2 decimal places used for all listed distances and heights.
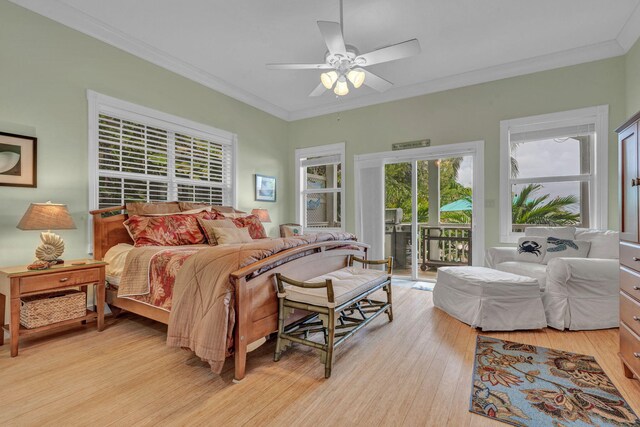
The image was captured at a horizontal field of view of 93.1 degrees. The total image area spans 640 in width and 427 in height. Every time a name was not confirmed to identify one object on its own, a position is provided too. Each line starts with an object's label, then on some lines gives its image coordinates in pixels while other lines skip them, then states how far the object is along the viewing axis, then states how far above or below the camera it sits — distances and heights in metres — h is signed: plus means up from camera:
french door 4.33 +0.10
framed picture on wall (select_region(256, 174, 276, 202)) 5.14 +0.43
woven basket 2.35 -0.77
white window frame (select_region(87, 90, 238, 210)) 3.11 +1.10
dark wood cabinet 1.75 -0.19
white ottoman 2.74 -0.83
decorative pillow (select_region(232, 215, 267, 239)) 3.83 -0.16
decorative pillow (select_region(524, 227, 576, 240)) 3.37 -0.21
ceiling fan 2.40 +1.36
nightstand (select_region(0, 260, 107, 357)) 2.22 -0.57
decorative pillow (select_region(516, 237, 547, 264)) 3.42 -0.41
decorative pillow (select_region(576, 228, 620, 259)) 3.03 -0.30
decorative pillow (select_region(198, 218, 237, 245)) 3.30 -0.15
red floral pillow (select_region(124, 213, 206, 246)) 2.97 -0.18
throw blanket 1.79 -0.54
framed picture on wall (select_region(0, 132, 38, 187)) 2.54 +0.45
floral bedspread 2.28 -0.49
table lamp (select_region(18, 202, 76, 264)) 2.38 -0.09
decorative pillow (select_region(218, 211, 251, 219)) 3.87 -0.03
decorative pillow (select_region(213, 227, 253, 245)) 3.24 -0.25
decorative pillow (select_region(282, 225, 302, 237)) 5.05 -0.29
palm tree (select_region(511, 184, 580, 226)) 3.81 +0.06
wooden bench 1.98 -0.63
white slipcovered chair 2.71 -0.73
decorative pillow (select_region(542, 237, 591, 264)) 3.21 -0.38
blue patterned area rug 1.58 -1.06
